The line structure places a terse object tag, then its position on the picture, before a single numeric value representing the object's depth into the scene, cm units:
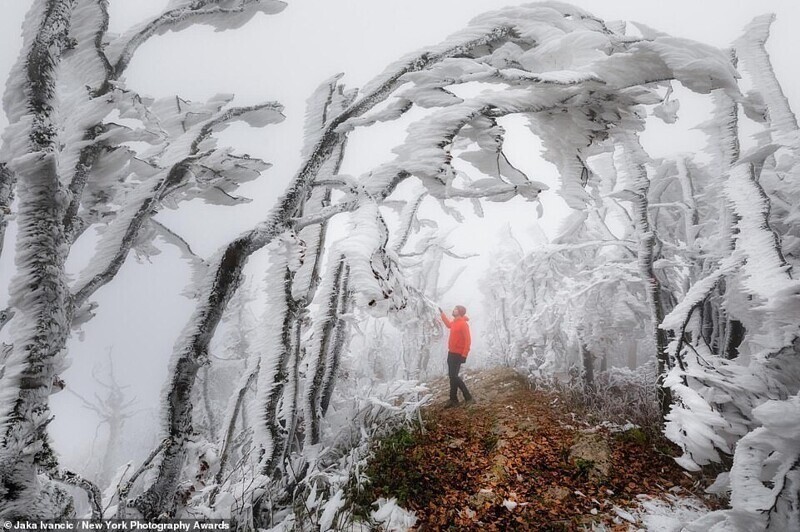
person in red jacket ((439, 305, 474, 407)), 696
